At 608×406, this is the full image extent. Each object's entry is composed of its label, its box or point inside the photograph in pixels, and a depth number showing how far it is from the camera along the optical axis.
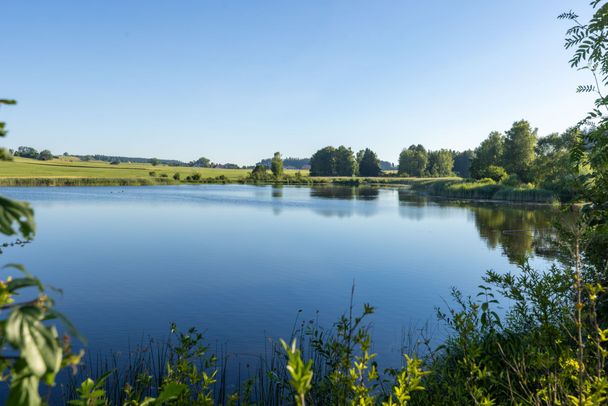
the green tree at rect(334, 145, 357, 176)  141.25
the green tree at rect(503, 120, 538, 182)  59.44
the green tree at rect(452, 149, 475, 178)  146.88
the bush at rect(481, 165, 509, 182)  59.12
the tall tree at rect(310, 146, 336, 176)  143.50
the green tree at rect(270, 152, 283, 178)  121.75
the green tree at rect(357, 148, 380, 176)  138.00
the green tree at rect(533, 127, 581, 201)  47.03
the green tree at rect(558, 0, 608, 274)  4.50
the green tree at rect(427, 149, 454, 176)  125.12
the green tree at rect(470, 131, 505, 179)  67.56
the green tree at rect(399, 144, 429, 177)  122.97
